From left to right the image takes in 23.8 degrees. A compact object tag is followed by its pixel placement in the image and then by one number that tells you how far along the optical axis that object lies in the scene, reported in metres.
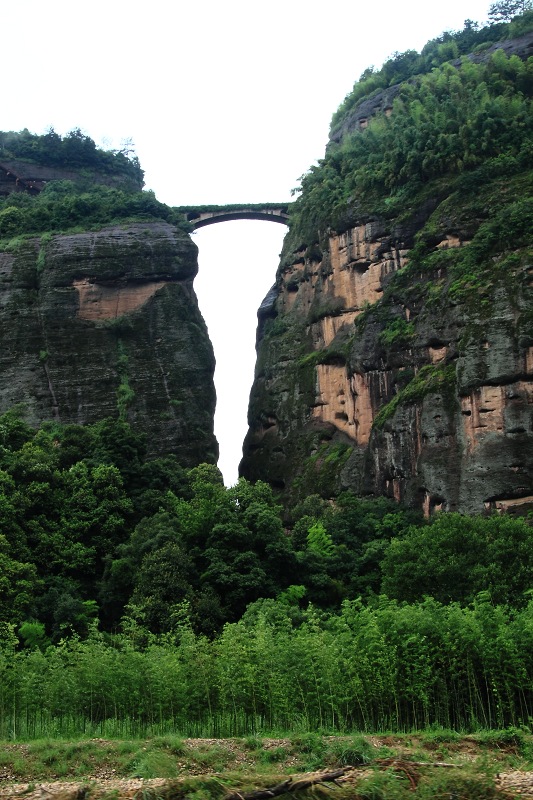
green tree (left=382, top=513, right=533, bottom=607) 39.72
